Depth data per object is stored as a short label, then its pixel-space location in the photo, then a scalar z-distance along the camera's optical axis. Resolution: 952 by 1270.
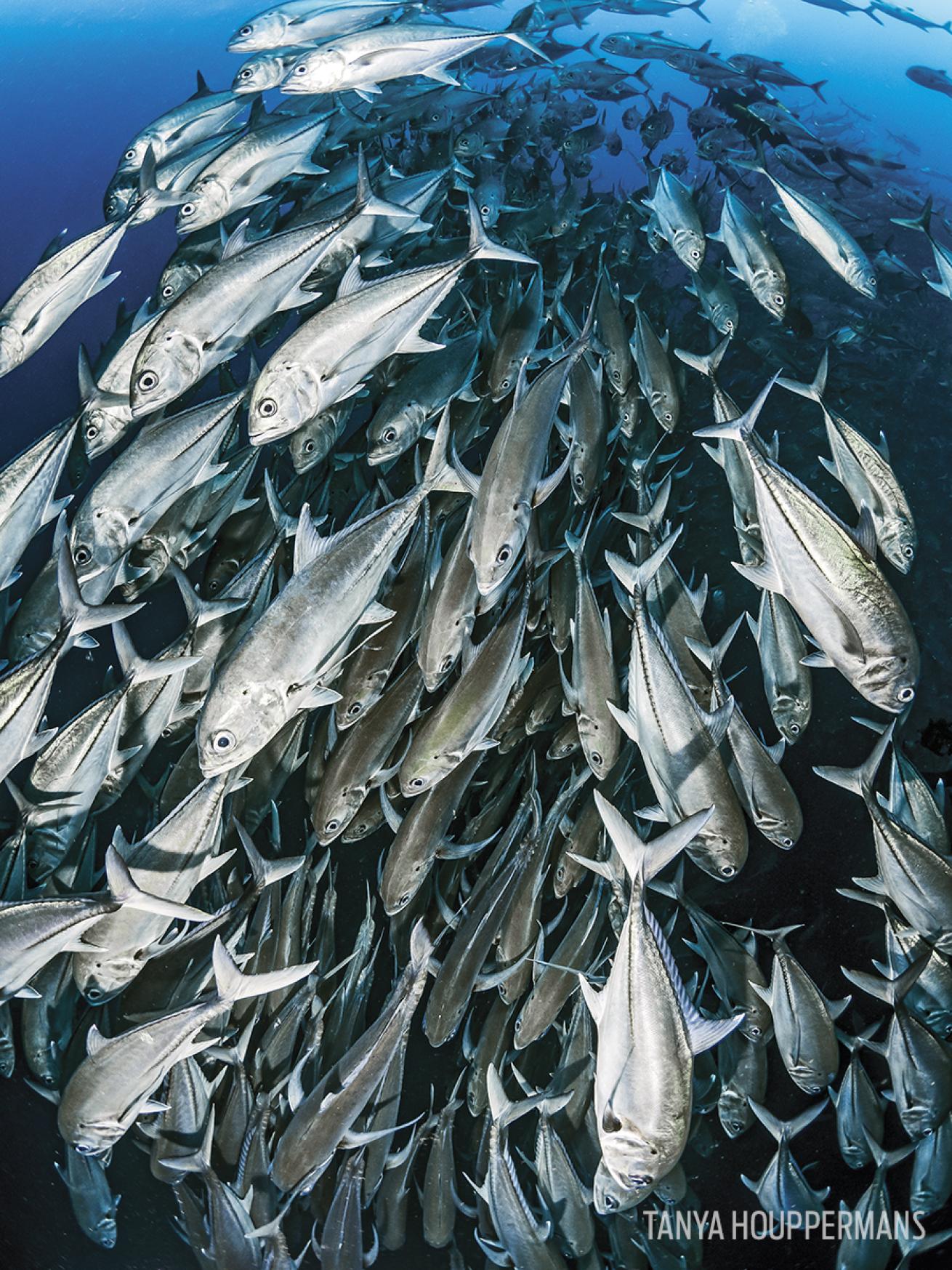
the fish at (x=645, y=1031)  1.61
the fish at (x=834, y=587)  1.87
